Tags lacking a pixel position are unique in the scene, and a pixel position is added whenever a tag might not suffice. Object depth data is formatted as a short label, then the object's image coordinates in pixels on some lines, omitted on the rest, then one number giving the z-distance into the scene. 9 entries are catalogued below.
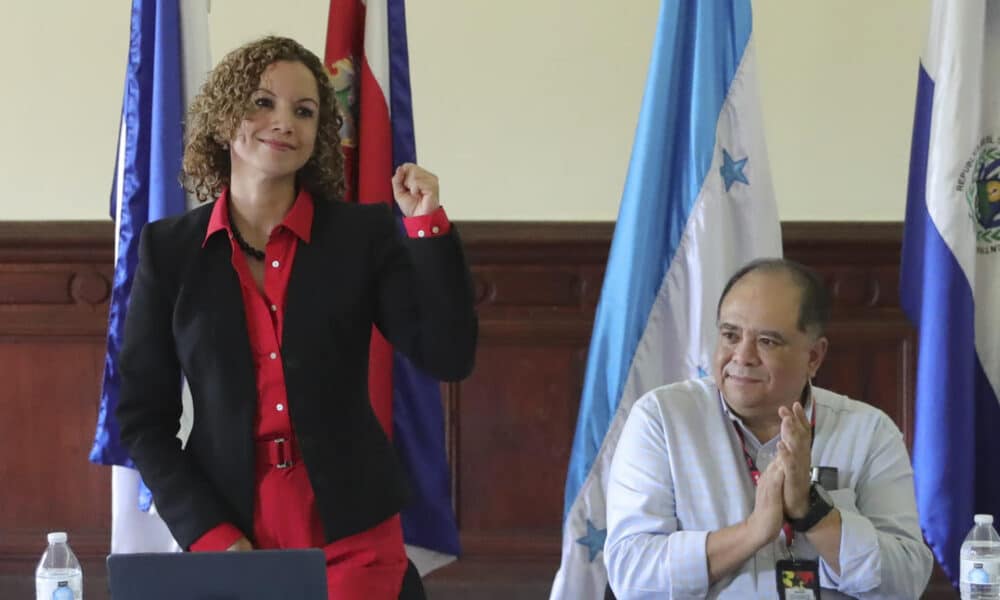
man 4.26
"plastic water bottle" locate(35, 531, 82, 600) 3.67
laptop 3.08
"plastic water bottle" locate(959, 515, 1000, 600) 3.87
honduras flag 6.31
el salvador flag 6.37
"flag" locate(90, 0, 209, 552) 6.44
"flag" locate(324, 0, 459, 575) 6.38
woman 4.08
